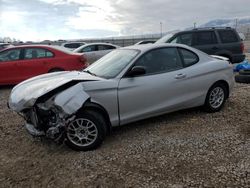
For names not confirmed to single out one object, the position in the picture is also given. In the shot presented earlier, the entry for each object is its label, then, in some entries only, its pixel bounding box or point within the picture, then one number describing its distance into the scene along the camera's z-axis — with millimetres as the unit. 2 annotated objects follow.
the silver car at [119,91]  2770
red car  6185
